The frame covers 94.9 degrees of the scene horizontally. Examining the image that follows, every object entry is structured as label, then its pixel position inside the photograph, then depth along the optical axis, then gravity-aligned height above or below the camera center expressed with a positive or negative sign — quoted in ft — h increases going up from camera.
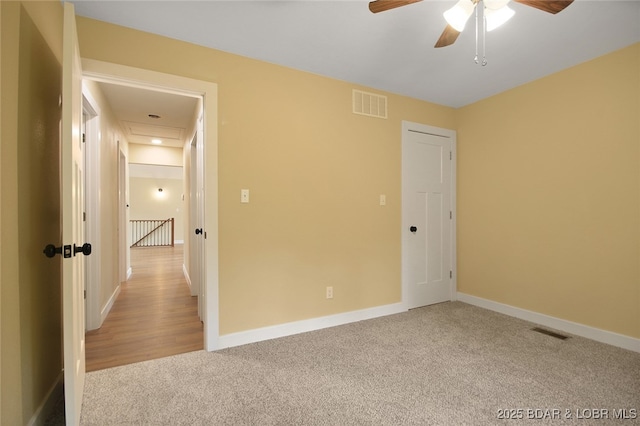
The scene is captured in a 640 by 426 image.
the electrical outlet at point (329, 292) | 9.77 -2.76
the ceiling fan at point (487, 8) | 5.05 +3.53
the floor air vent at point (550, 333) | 8.76 -3.85
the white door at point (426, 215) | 11.39 -0.23
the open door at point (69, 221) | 4.62 -0.15
